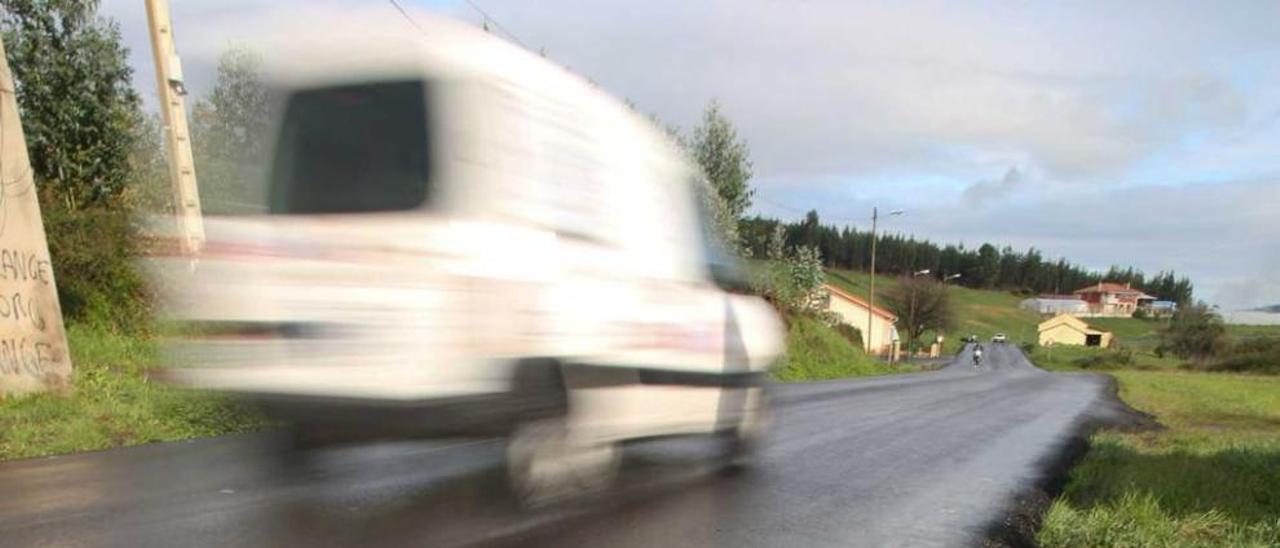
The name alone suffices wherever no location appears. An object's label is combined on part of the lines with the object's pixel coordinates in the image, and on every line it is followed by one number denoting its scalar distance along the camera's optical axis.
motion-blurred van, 4.39
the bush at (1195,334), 79.38
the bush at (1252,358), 65.19
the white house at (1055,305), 142.81
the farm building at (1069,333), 121.44
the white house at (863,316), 82.06
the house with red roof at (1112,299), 152.25
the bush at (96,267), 13.71
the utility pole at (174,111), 9.69
